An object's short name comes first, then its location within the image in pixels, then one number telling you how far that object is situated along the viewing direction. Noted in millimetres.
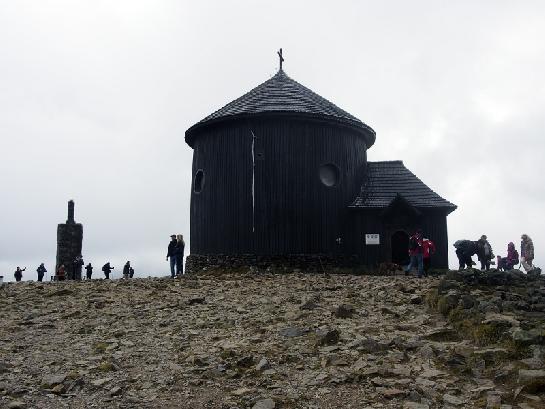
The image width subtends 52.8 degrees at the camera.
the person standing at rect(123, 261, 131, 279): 31108
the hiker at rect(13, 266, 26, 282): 31391
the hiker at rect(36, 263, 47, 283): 30225
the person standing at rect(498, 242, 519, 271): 21844
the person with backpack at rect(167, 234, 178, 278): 21828
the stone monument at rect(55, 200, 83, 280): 29016
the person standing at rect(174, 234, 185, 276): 21781
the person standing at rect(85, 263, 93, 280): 31062
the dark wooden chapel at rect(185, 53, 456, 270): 21781
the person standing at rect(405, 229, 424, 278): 18375
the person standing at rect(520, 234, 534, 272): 20375
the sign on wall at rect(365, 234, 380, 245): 22438
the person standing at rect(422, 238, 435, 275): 18656
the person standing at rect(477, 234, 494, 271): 21156
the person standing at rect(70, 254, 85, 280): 28812
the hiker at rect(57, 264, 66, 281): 27297
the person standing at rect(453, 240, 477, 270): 21484
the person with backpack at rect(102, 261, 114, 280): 30934
